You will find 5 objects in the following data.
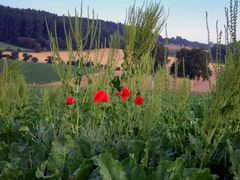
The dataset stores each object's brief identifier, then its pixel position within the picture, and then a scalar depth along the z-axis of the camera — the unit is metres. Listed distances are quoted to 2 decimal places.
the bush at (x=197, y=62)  38.80
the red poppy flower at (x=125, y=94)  2.22
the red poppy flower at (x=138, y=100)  2.20
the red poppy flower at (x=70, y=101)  2.15
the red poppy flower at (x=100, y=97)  1.99
